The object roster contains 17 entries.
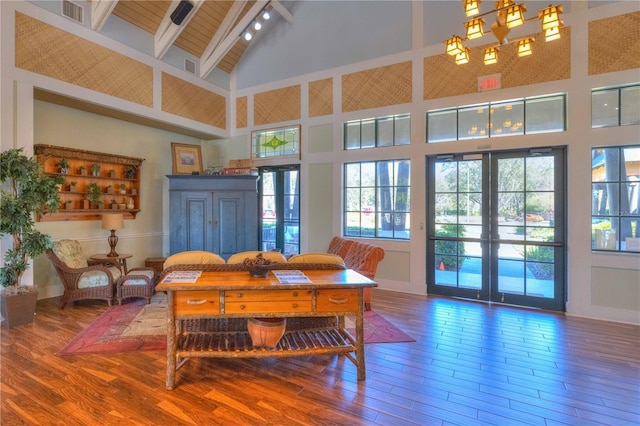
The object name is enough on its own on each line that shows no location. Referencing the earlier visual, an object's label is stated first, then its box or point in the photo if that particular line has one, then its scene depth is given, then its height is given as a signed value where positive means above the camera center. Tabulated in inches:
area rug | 124.8 -53.1
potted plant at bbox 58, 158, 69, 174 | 192.4 +28.6
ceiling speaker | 204.4 +131.4
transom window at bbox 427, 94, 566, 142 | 177.0 +55.8
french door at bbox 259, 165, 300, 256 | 260.1 +3.4
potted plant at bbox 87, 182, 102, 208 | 207.3 +12.7
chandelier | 103.1 +64.2
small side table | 197.6 -29.2
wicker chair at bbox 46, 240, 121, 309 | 172.1 -36.0
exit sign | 186.1 +77.1
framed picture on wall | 253.6 +44.5
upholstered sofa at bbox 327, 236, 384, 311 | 174.1 -26.2
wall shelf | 193.3 +22.4
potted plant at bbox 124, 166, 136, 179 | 230.4 +29.6
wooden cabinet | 241.1 -0.6
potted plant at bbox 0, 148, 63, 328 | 144.7 -5.7
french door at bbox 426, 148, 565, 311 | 177.5 -9.0
